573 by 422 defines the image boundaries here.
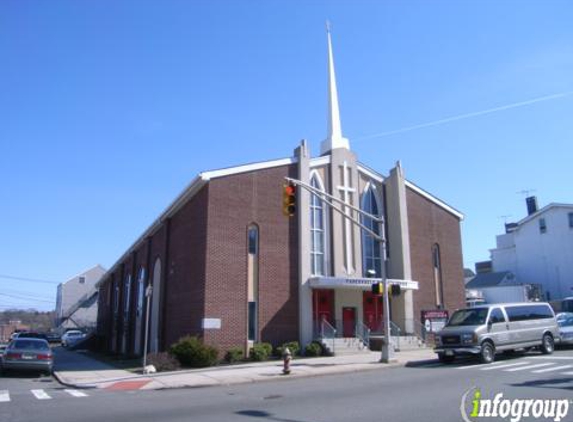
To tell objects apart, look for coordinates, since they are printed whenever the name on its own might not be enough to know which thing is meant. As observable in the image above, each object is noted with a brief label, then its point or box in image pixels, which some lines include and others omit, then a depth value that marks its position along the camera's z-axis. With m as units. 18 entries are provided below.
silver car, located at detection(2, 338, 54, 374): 20.73
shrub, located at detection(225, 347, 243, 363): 23.94
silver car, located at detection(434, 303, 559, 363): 19.25
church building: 25.33
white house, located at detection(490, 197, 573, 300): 51.06
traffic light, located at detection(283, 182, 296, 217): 17.05
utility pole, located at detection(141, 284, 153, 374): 20.73
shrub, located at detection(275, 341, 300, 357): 25.28
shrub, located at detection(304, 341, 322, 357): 25.50
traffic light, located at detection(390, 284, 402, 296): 21.25
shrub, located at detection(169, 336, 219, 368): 22.20
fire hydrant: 18.35
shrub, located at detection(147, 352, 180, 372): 21.41
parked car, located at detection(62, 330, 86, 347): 50.33
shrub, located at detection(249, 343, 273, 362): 24.09
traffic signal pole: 21.00
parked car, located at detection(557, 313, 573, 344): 24.20
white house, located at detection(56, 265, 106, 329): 80.12
